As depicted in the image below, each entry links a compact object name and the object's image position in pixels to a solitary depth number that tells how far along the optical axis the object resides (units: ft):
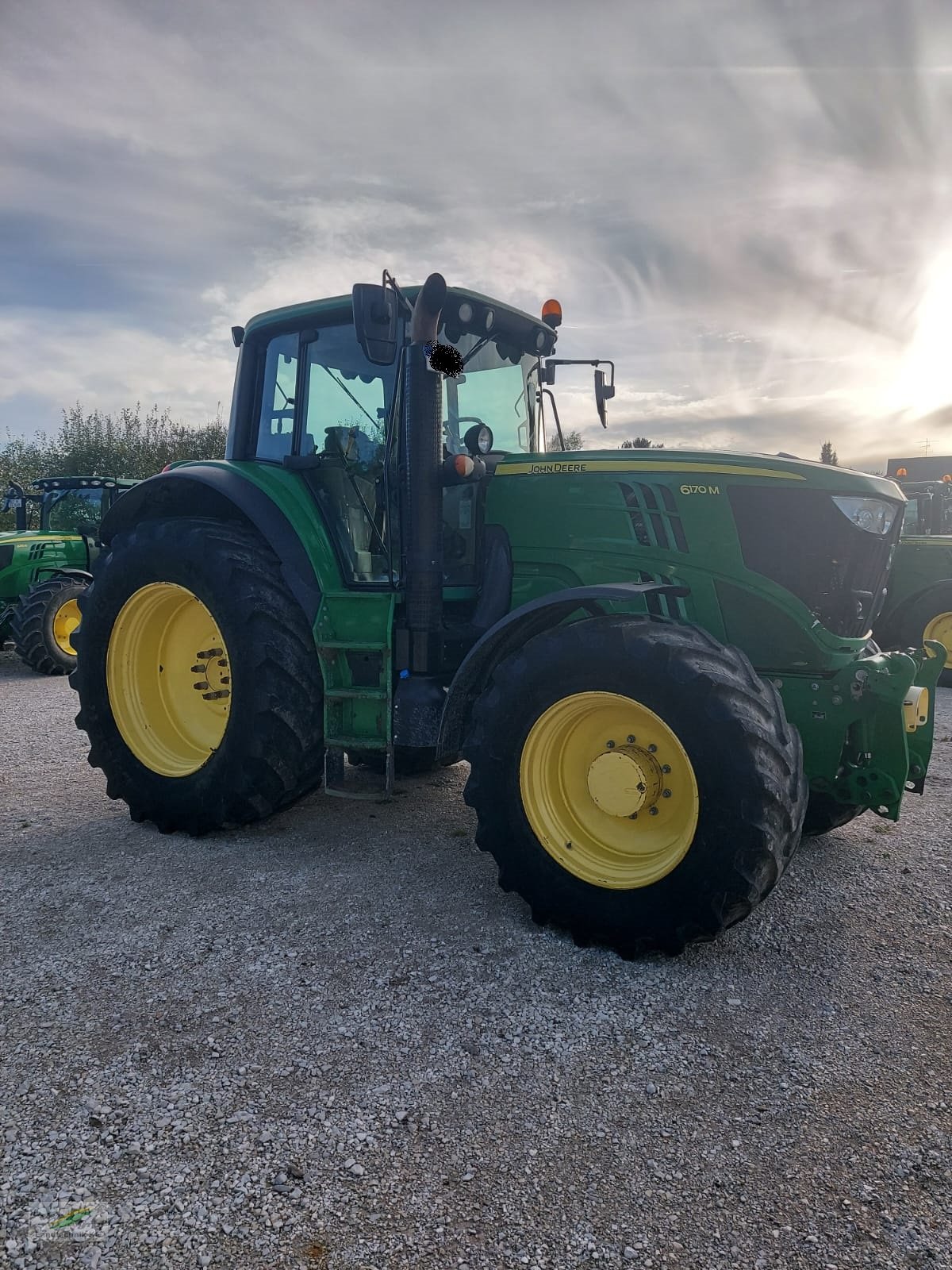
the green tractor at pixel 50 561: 29.50
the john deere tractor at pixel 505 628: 9.62
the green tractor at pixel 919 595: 27.81
